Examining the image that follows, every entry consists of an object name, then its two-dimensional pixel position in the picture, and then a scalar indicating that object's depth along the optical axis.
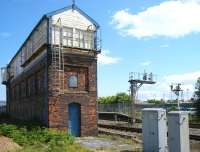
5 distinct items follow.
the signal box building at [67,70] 13.02
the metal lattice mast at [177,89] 22.73
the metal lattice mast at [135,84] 21.77
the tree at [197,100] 21.37
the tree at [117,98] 43.09
